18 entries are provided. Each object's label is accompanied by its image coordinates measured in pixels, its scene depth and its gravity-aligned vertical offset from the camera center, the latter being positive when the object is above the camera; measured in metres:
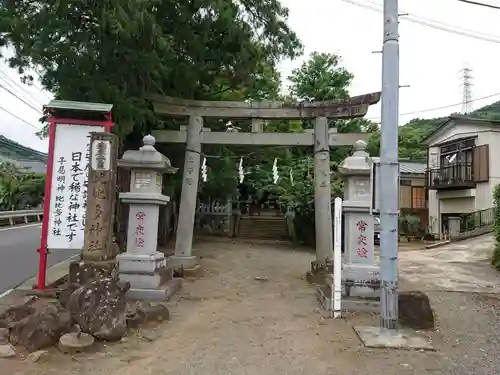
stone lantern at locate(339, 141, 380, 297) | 7.79 -0.13
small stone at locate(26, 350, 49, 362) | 5.08 -1.59
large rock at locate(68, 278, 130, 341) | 5.73 -1.23
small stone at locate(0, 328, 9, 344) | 5.55 -1.53
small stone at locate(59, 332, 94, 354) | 5.31 -1.51
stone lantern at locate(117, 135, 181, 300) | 8.24 -0.31
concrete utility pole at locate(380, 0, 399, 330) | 6.31 +0.70
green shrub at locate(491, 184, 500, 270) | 12.95 -0.11
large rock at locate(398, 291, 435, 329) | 6.64 -1.26
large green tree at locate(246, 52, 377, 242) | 19.95 +2.95
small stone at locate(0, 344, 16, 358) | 5.12 -1.58
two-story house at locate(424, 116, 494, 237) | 25.09 +3.16
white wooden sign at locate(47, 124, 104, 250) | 8.12 +0.40
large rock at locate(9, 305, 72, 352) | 5.35 -1.39
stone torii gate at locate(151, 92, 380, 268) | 11.38 +2.02
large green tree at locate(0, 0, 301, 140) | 8.80 +3.52
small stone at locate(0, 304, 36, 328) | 5.93 -1.35
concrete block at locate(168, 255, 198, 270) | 11.34 -1.15
